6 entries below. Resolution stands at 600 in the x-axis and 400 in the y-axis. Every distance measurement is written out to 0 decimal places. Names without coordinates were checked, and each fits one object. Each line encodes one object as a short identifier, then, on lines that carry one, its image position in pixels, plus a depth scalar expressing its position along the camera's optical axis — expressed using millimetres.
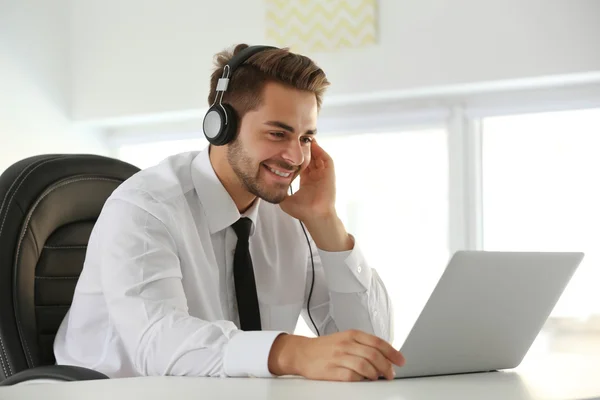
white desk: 1991
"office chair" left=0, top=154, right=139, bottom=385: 2608
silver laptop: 2141
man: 2480
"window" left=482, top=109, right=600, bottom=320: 4090
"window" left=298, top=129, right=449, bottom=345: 4342
